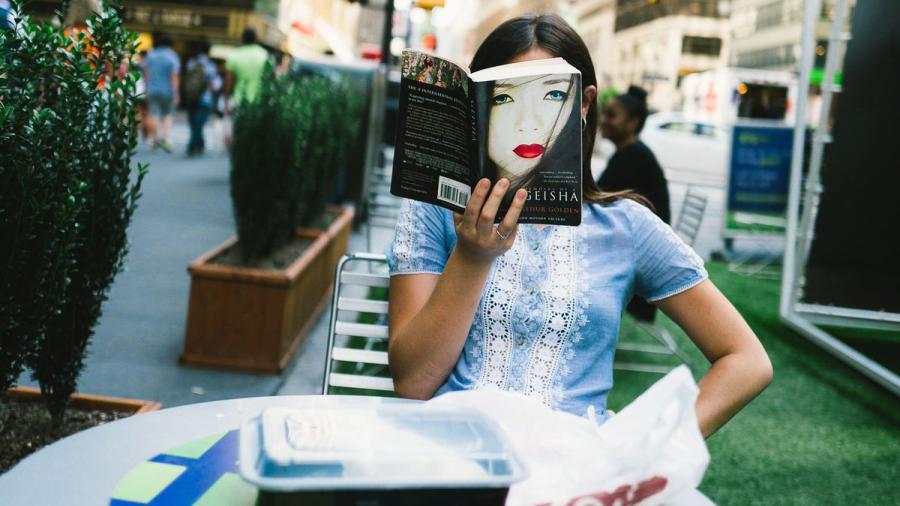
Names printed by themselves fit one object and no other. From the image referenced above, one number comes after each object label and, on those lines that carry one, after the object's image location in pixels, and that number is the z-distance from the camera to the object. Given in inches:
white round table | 46.9
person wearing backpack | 499.5
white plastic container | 35.3
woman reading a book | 67.1
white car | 649.0
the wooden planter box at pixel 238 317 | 166.1
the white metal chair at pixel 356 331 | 88.1
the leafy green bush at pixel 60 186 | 79.5
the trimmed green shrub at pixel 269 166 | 184.7
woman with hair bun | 191.1
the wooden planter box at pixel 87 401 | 113.9
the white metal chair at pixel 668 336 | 197.3
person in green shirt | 407.5
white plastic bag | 41.3
